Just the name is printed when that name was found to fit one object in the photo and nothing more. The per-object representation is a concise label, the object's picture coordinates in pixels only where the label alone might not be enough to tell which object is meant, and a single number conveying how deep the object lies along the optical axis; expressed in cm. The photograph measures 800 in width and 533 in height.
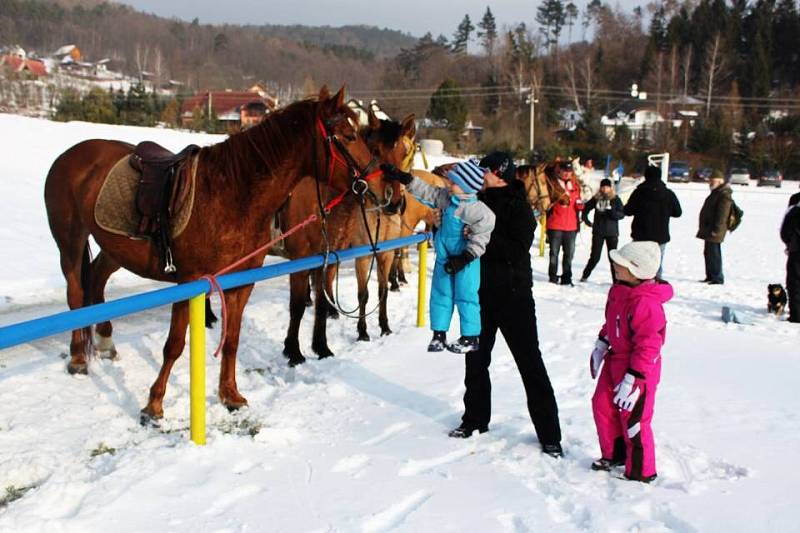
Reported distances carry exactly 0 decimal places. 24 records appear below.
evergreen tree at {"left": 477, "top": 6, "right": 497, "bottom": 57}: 11812
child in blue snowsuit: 377
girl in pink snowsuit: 336
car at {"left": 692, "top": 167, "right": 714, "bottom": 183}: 4696
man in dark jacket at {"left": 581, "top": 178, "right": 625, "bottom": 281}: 1070
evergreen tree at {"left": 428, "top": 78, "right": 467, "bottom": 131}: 5803
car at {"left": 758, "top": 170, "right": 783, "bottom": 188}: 4250
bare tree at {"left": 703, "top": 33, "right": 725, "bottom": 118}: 7478
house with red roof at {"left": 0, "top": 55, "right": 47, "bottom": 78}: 5476
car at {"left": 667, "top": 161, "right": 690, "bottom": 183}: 4544
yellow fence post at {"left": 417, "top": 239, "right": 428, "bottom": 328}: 712
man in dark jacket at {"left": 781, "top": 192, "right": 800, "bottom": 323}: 835
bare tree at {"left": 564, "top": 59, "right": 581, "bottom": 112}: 7110
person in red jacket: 1066
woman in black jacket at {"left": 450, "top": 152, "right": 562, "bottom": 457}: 387
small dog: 869
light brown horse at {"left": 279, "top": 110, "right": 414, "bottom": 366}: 578
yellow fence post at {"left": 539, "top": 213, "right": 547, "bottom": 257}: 1380
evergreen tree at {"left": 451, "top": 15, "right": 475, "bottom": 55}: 11619
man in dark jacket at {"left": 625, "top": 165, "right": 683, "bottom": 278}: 923
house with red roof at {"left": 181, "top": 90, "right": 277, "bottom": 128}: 5814
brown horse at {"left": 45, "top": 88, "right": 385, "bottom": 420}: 419
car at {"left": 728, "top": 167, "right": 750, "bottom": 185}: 4497
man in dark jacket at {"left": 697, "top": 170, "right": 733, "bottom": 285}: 1100
